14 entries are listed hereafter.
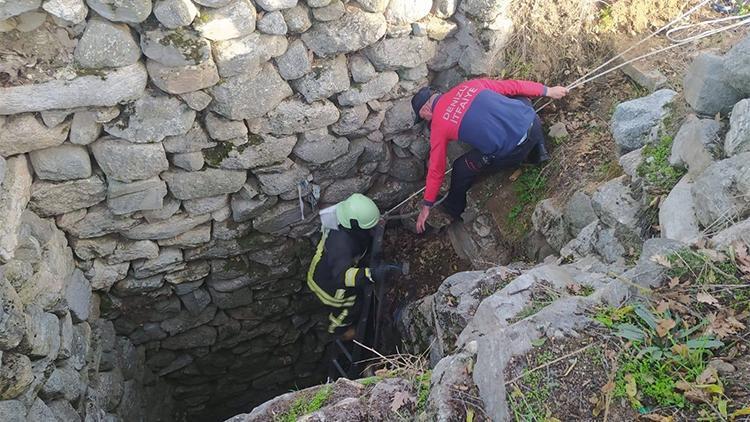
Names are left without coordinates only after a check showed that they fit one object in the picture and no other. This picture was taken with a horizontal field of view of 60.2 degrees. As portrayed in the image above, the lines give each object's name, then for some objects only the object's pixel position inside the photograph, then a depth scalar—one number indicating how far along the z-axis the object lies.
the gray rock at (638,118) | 3.92
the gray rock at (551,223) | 4.30
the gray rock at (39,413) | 3.58
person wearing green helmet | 4.89
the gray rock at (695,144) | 3.27
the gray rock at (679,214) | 3.12
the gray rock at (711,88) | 3.34
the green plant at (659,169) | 3.52
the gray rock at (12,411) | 3.28
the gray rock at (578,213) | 4.10
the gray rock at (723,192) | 2.93
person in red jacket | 4.33
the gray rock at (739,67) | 3.21
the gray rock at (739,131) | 3.09
